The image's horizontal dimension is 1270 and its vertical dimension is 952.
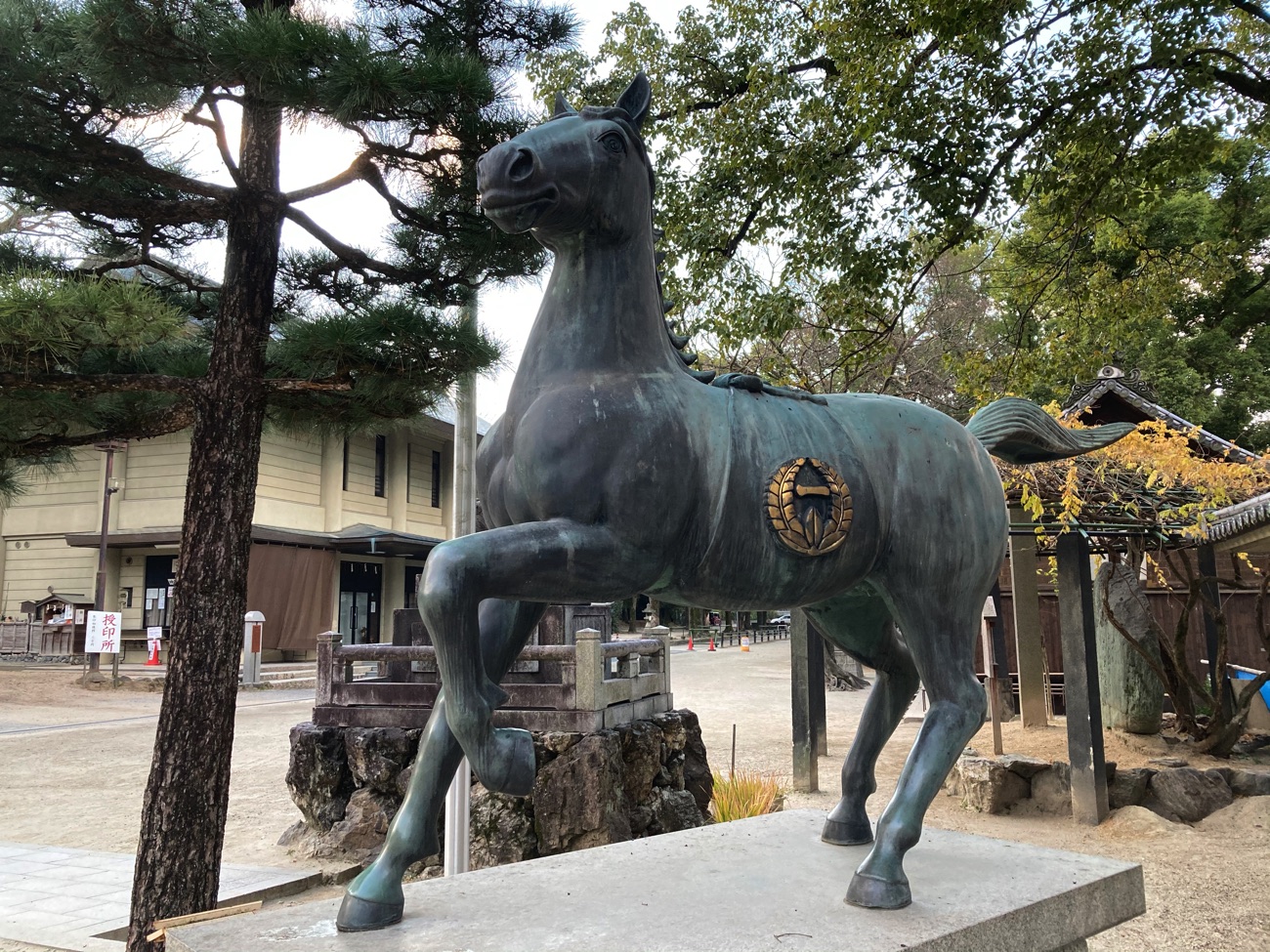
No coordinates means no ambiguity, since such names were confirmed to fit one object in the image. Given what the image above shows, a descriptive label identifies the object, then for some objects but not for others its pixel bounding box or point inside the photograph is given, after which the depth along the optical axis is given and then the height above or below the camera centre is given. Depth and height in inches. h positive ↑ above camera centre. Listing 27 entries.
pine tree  150.9 +82.8
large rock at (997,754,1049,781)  358.6 -60.9
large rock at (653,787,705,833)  309.7 -68.6
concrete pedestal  81.1 -29.6
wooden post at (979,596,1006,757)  420.1 -27.9
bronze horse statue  79.6 +11.2
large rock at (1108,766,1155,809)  349.1 -68.2
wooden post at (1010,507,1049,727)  475.5 -6.5
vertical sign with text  654.5 -10.8
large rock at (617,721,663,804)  312.8 -51.9
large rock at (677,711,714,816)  336.8 -58.8
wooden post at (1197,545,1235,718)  400.8 -14.4
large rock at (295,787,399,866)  300.7 -73.8
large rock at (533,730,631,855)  284.8 -59.8
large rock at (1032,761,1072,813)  349.7 -69.3
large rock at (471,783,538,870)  281.1 -68.1
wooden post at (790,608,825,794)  397.4 -40.5
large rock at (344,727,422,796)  312.2 -48.5
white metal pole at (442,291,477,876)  196.5 +22.0
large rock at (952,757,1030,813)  351.6 -68.7
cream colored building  848.3 +75.3
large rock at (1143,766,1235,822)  339.6 -69.3
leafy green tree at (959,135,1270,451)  343.6 +158.0
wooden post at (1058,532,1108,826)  336.2 -26.9
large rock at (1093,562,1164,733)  430.3 -28.0
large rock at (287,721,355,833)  313.4 -56.3
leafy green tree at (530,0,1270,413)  282.7 +163.7
